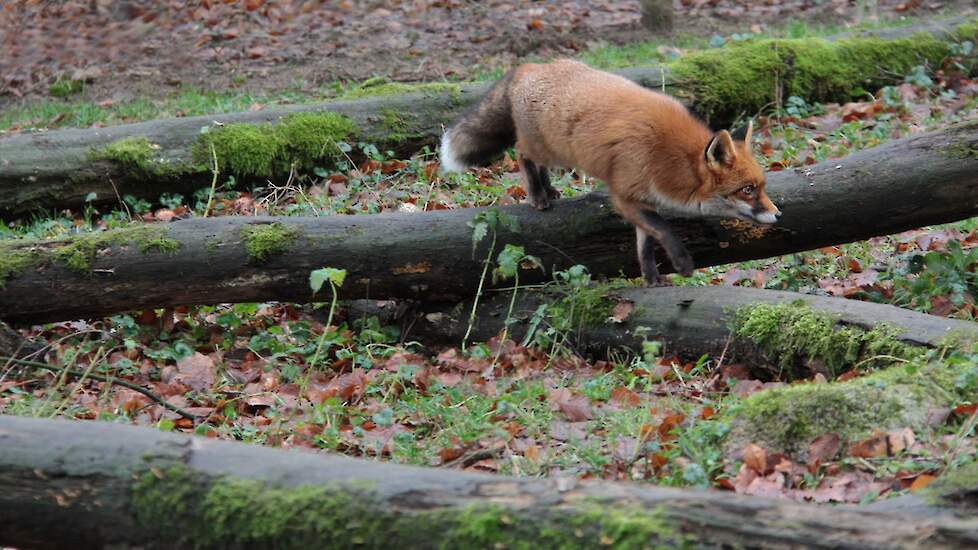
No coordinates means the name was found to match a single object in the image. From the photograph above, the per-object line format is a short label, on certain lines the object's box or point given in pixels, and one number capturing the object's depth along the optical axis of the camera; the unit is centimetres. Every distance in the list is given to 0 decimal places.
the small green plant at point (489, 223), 1450
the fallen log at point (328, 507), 579
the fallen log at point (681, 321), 1189
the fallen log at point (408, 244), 1391
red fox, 1397
